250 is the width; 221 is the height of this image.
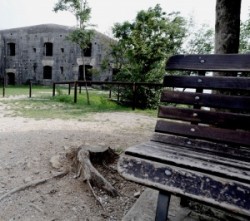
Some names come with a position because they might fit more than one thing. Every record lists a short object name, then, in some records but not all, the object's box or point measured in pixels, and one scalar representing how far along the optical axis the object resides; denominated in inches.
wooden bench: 48.9
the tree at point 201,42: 597.9
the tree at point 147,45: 430.0
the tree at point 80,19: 696.4
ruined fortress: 925.7
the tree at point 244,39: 485.8
